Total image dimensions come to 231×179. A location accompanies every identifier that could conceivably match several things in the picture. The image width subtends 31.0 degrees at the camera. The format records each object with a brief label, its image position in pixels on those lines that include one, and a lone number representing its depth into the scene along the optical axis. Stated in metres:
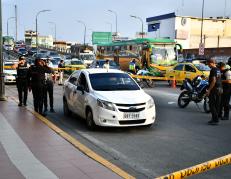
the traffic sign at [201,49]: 37.95
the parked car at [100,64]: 31.83
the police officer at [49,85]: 13.43
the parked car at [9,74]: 25.58
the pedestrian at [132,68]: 30.77
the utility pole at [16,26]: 84.19
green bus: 31.62
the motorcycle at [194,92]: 14.25
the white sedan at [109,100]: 9.83
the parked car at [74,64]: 34.33
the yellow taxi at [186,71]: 24.86
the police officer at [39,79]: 12.52
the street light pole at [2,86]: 15.96
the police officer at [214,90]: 11.15
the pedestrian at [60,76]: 26.61
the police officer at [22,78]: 14.34
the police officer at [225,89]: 12.27
